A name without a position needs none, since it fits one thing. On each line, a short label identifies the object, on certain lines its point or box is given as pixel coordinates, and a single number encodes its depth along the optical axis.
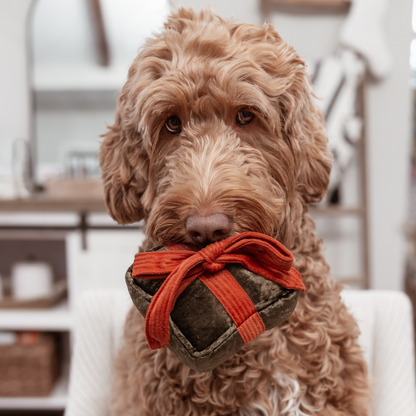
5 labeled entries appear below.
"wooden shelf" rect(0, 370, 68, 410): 1.81
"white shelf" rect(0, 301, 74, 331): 1.81
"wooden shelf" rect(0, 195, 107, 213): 1.77
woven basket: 1.80
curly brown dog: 0.63
